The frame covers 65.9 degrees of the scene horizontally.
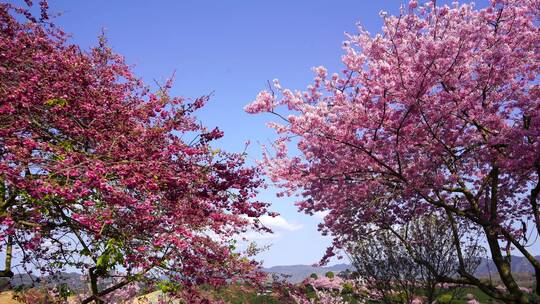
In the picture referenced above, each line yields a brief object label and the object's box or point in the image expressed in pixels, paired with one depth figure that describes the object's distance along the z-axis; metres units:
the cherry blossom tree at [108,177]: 5.61
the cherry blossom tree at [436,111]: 8.68
